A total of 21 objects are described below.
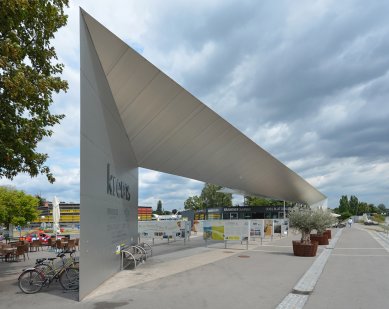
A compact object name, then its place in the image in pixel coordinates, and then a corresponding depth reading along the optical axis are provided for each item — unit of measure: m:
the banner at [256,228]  25.12
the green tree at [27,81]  8.59
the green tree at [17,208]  39.03
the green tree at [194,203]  102.35
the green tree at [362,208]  144.96
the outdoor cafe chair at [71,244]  19.12
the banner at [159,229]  23.00
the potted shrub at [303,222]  17.15
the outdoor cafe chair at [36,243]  20.67
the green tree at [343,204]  138.18
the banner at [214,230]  21.25
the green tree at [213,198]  100.69
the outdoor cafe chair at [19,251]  16.08
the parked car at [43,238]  25.87
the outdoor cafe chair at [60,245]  18.94
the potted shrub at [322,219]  18.58
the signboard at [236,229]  20.58
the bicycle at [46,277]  9.23
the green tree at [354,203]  143.12
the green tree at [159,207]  178.75
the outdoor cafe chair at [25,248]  16.58
